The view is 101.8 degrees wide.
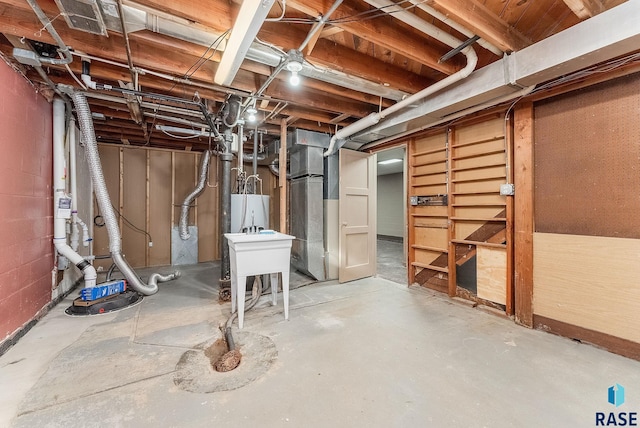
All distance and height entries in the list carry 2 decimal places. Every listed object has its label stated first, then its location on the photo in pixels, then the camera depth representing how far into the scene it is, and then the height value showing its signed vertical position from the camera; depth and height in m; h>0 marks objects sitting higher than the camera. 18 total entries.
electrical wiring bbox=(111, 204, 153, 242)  4.93 -0.24
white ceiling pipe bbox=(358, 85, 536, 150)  2.32 +1.08
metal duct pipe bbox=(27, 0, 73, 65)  1.60 +1.25
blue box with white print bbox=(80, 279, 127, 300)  2.86 -0.89
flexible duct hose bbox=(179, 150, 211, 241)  5.00 +0.30
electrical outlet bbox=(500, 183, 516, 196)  2.68 +0.24
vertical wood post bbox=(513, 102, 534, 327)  2.52 +0.00
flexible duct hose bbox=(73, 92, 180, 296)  2.88 +0.23
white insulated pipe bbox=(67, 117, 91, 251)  3.21 +0.25
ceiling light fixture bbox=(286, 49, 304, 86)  2.00 +1.19
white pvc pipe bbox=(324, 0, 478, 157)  1.69 +1.20
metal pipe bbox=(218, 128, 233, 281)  3.41 +0.09
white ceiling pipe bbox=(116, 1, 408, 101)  1.72 +1.29
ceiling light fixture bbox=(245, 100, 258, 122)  3.07 +1.23
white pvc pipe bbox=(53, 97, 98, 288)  2.86 +0.33
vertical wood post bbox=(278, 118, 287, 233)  3.78 +0.84
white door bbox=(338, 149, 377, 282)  4.11 -0.04
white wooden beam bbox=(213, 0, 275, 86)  1.49 +1.19
